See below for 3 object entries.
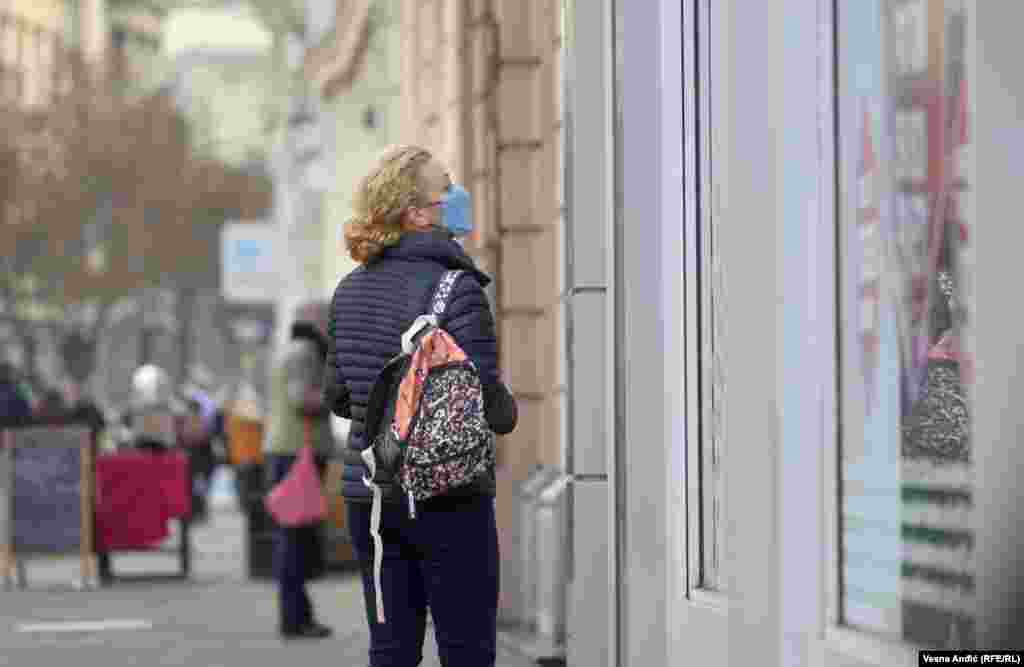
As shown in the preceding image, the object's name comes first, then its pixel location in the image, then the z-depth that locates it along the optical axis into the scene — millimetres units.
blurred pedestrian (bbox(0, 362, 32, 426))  27562
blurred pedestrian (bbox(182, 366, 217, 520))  35500
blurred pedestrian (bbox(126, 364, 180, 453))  26125
